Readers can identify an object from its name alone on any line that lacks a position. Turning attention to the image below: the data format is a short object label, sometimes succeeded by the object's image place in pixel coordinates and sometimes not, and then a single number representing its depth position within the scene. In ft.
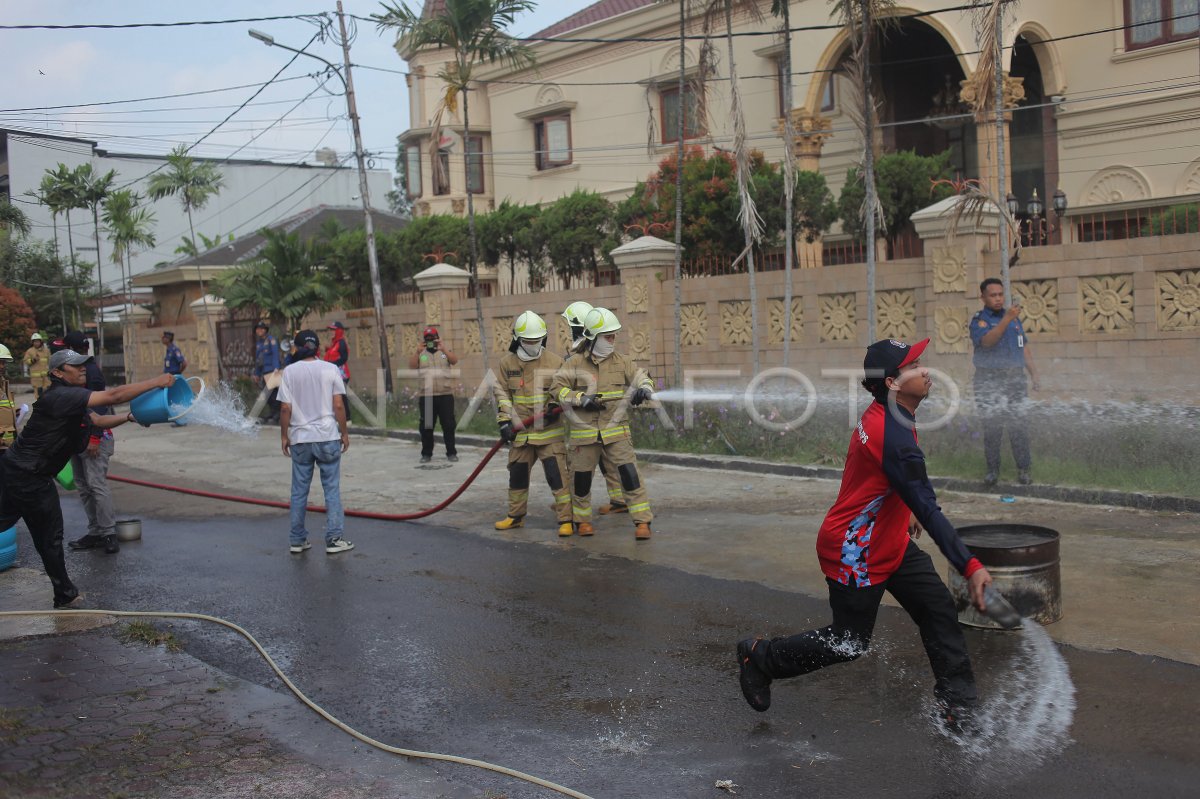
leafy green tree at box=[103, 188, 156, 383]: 102.12
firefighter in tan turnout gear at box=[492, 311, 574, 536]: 32.27
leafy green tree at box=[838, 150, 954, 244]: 59.41
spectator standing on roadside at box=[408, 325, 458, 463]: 48.42
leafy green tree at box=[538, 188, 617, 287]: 66.80
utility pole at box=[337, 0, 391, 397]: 72.54
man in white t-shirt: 30.94
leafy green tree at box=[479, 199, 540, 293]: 71.72
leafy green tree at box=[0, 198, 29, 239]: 99.71
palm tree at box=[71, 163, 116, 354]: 108.47
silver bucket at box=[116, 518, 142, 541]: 34.19
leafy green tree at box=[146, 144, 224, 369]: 98.02
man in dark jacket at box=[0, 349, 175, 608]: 25.16
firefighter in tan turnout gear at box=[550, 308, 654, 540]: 30.78
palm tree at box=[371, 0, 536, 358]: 57.72
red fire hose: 32.30
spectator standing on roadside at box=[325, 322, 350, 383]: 64.95
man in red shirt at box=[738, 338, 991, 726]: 15.61
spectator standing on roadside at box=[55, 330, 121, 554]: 32.27
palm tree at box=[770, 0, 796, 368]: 48.08
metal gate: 90.53
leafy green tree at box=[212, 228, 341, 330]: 81.61
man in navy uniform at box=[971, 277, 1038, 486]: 33.83
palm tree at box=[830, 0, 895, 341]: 44.32
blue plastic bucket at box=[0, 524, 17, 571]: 29.58
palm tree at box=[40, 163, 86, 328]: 107.96
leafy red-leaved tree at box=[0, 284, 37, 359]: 108.17
